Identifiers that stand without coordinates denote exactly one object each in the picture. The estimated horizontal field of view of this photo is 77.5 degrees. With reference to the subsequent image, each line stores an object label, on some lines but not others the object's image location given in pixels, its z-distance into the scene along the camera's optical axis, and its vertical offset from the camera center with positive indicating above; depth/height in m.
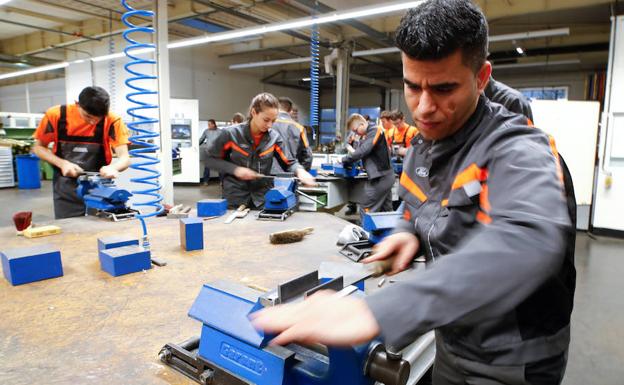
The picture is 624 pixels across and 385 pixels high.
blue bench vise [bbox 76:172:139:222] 2.17 -0.34
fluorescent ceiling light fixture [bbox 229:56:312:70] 8.97 +1.84
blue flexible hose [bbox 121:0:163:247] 1.25 +0.12
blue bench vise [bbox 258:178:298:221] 2.27 -0.37
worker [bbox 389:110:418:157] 5.55 +0.12
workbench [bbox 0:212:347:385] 0.81 -0.48
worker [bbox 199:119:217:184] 7.49 -0.03
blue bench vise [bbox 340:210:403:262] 1.50 -0.37
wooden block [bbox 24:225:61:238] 1.77 -0.44
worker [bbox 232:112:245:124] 5.61 +0.30
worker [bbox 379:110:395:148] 5.41 +0.26
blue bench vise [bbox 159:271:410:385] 0.66 -0.38
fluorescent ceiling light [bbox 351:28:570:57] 6.01 +1.73
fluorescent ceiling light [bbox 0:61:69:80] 8.25 +1.53
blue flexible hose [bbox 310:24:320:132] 3.89 +0.62
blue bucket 7.61 -0.69
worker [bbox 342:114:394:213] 4.27 -0.28
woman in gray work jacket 2.66 -0.13
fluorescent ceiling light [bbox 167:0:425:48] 4.20 +1.49
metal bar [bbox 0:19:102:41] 7.08 +2.05
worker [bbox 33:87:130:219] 2.42 -0.04
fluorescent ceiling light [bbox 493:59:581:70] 9.01 +1.89
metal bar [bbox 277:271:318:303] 0.72 -0.29
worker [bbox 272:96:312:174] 3.33 +0.01
